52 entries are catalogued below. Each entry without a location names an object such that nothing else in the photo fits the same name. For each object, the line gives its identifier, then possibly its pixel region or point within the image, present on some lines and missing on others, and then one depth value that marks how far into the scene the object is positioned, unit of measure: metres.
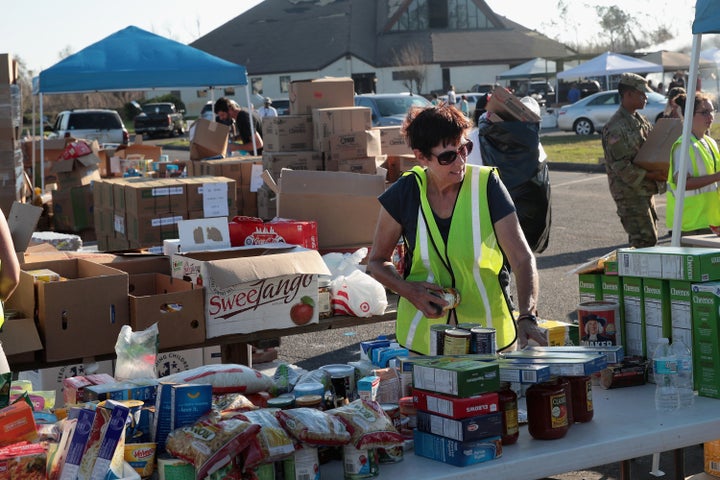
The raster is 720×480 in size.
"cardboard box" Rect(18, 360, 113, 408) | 5.43
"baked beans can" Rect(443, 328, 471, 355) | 3.08
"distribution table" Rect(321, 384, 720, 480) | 2.71
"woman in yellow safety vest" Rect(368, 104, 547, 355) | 3.50
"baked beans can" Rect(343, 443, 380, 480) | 2.62
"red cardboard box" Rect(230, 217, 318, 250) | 5.50
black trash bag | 5.93
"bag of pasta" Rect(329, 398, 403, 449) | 2.62
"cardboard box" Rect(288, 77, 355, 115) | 8.58
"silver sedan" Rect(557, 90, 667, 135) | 30.16
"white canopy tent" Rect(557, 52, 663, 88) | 36.78
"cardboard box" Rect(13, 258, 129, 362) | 4.51
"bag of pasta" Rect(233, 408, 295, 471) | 2.47
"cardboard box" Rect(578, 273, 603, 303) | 3.61
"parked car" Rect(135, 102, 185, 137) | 44.56
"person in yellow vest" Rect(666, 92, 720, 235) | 6.83
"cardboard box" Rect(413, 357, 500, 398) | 2.66
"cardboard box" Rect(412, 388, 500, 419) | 2.66
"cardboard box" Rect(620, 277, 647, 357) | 3.45
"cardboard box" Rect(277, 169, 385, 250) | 6.23
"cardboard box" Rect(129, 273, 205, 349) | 4.64
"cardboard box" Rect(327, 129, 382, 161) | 8.09
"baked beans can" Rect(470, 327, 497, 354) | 3.09
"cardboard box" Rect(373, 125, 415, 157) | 9.04
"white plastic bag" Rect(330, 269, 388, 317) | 5.21
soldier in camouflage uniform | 7.62
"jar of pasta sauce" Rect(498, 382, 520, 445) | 2.81
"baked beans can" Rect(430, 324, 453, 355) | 3.16
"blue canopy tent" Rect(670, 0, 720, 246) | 4.87
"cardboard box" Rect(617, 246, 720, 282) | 3.25
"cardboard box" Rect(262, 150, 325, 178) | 8.25
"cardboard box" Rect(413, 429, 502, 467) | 2.70
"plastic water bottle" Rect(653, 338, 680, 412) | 3.19
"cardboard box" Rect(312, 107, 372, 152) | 8.20
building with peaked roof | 59.34
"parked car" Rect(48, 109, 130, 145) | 27.00
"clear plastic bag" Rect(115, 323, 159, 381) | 3.21
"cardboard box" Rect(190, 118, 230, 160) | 10.57
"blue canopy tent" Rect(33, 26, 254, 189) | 11.70
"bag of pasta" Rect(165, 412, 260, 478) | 2.43
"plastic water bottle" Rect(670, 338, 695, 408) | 3.21
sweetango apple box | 4.72
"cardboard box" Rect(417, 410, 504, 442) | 2.68
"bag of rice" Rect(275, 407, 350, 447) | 2.55
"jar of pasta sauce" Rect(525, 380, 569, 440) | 2.88
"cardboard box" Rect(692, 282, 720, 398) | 3.20
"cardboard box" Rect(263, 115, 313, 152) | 8.45
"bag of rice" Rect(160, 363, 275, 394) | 3.04
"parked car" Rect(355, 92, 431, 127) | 19.94
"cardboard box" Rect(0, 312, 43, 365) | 4.39
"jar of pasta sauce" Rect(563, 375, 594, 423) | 3.01
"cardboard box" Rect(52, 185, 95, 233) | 11.37
